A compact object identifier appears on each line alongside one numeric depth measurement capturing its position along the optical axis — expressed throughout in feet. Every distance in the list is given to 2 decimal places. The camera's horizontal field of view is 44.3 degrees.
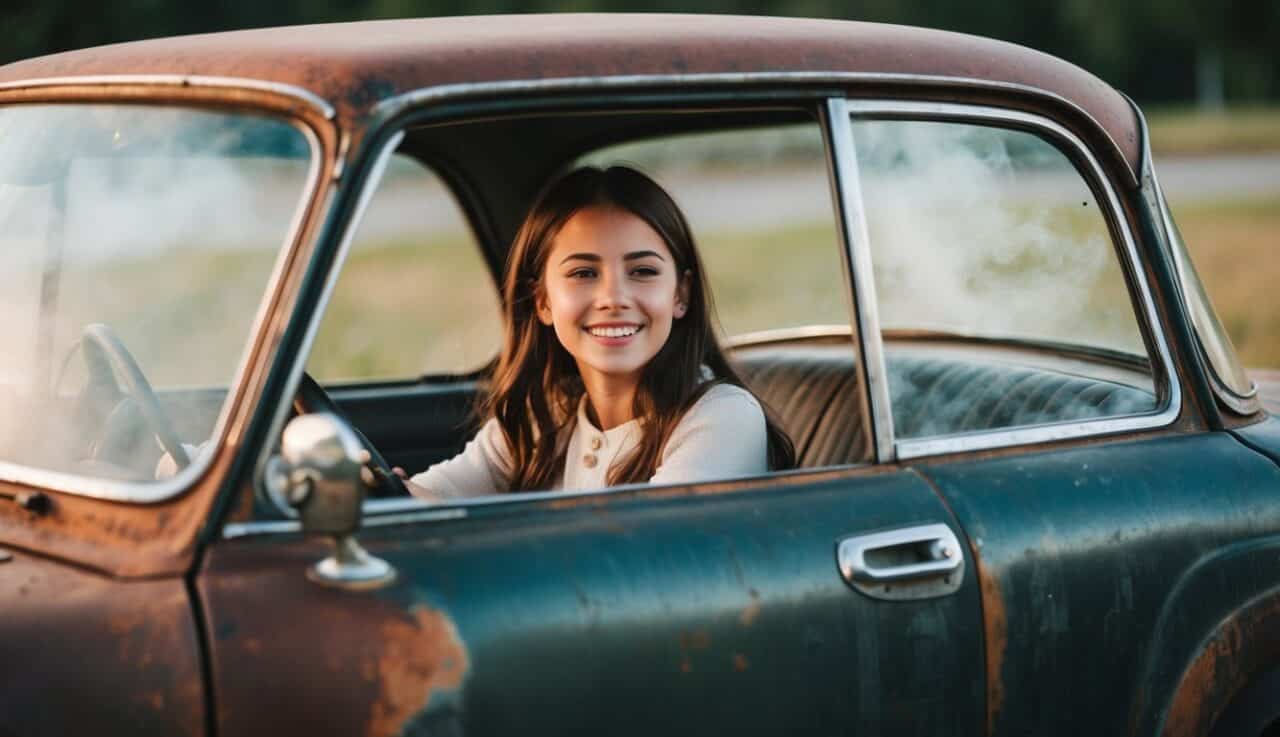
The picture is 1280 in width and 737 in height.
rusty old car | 6.59
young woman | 9.25
